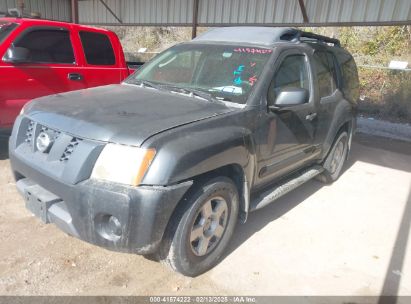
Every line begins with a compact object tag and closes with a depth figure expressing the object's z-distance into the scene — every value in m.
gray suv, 2.47
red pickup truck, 5.01
